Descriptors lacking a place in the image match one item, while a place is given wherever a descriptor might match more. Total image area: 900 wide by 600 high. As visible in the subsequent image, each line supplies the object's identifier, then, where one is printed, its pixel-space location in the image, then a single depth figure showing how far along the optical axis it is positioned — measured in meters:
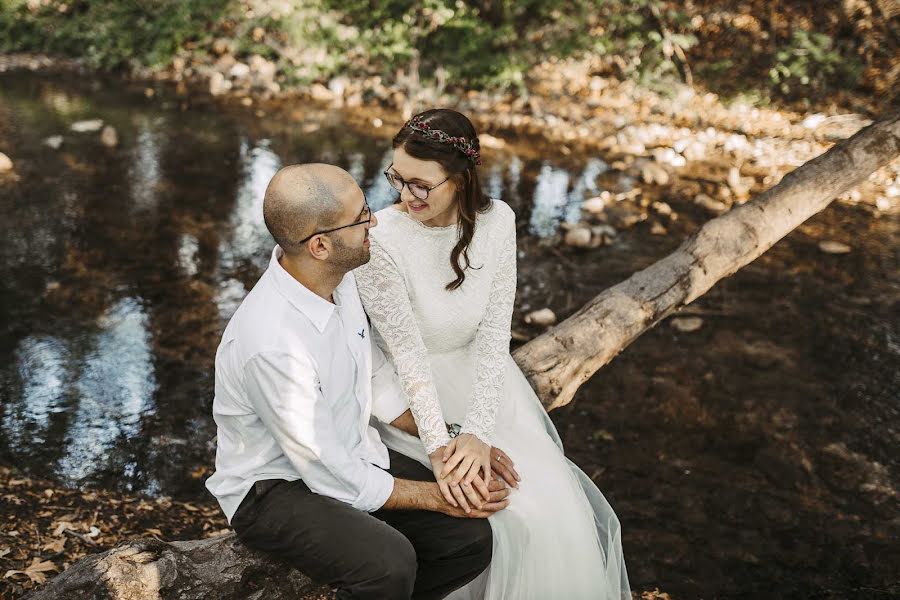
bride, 2.43
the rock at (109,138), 8.35
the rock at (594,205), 7.00
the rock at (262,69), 10.70
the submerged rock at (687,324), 5.22
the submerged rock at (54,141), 8.19
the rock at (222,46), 11.30
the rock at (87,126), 8.75
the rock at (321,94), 10.48
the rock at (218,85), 10.52
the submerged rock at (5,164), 7.43
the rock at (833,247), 6.30
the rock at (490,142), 8.76
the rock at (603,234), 6.39
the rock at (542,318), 5.13
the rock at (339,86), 10.41
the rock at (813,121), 8.91
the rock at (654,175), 7.75
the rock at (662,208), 7.04
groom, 2.14
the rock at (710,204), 7.08
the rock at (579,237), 6.25
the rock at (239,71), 10.85
